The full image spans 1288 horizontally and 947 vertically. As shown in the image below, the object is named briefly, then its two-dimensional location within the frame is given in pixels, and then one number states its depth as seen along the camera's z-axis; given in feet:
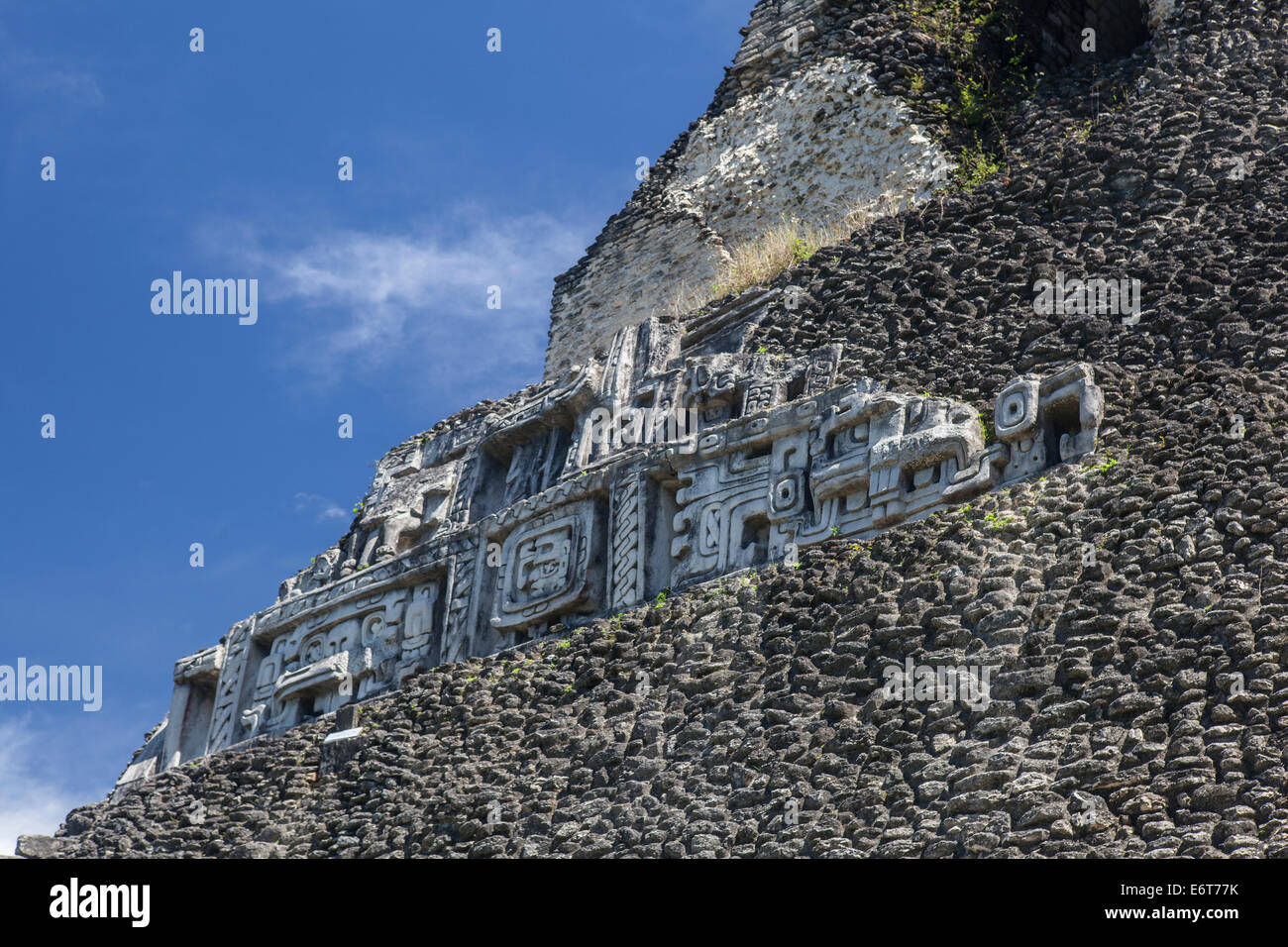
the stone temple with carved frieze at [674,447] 27.14
